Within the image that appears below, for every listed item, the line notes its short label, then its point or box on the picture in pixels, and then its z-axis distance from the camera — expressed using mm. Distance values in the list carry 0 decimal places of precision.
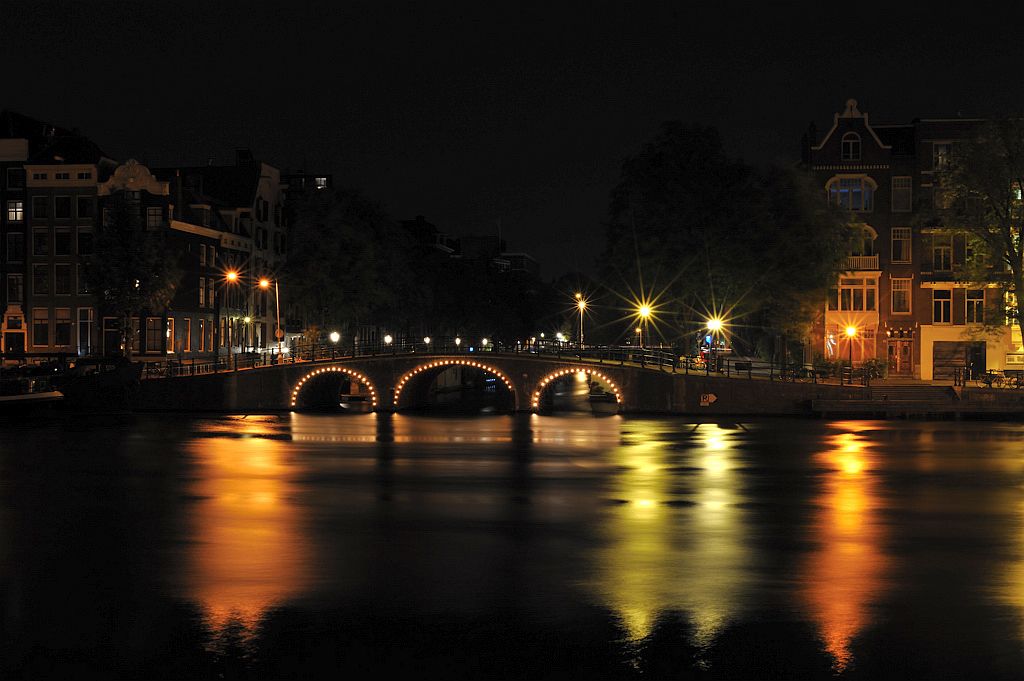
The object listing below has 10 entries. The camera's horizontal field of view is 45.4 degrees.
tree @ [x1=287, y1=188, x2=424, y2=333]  89688
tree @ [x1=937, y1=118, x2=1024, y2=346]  70375
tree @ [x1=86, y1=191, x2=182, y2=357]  78062
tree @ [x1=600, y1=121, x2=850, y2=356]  75250
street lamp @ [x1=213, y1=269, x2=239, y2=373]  76875
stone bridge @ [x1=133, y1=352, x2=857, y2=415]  70875
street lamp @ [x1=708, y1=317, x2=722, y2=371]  75688
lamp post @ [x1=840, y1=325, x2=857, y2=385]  81725
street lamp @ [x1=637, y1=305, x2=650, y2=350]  78375
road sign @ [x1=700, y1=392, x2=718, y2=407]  71375
